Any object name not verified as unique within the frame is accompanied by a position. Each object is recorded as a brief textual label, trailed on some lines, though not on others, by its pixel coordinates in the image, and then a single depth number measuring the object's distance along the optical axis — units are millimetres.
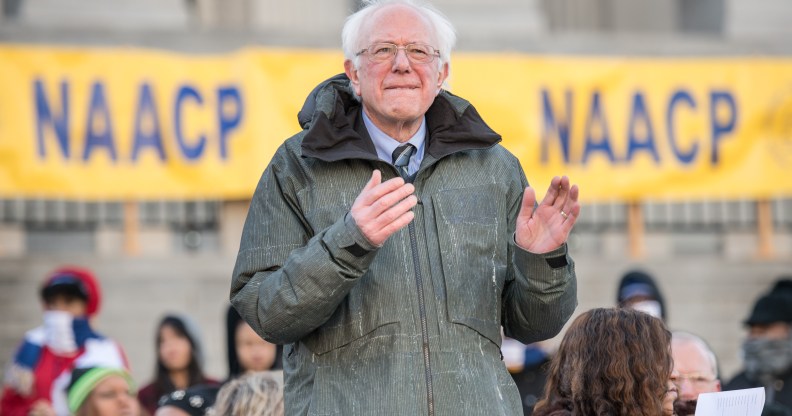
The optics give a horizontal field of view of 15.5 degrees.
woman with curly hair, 8844
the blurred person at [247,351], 15333
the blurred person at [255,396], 11482
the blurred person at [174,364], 16758
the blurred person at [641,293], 16675
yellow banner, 21935
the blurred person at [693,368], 11271
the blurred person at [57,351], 17068
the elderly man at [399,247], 7730
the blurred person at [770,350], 16504
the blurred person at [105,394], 14839
